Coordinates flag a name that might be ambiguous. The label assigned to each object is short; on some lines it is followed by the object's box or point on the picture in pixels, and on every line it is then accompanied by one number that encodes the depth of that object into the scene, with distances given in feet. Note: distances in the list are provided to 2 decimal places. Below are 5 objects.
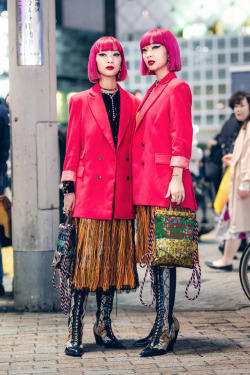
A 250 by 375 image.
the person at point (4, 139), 29.95
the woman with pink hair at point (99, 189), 20.46
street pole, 26.26
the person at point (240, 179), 32.36
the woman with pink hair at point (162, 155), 19.87
